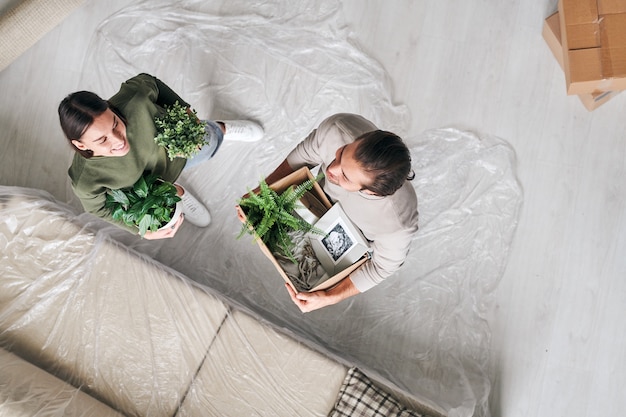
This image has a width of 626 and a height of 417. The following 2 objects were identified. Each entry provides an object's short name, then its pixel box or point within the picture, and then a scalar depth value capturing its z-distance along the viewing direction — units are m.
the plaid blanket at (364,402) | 1.75
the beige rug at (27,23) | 2.27
